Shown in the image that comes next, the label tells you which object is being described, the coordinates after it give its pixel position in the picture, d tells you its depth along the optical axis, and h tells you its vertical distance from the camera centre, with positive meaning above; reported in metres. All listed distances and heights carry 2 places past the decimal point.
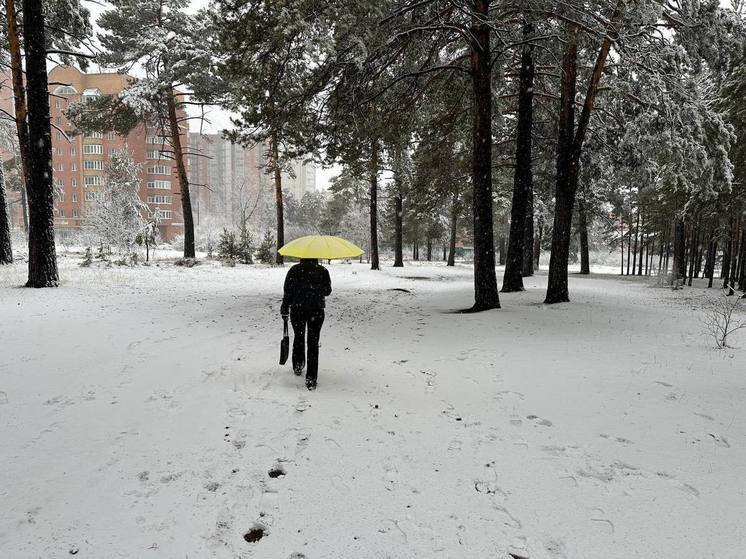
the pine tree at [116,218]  21.77 +1.51
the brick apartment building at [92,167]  58.41 +11.71
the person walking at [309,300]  5.40 -0.72
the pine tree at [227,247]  23.42 -0.10
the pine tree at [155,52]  17.70 +8.56
